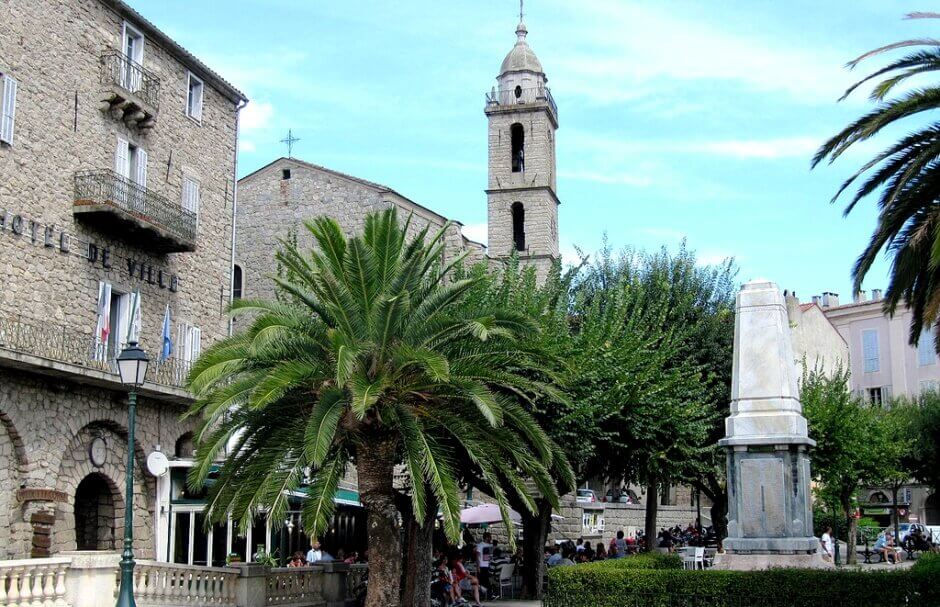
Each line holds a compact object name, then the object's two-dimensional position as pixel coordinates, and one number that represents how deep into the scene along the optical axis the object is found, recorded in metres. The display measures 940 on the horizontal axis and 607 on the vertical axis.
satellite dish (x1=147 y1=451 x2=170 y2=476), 26.59
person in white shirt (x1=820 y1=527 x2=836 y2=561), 31.73
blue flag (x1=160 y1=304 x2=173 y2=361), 27.61
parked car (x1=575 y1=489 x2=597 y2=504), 45.78
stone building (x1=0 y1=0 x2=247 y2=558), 23.44
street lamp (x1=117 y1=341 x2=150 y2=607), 15.48
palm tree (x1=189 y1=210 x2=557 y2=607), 18.73
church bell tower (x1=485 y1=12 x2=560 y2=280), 59.25
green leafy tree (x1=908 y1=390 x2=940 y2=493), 51.06
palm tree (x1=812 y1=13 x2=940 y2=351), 16.89
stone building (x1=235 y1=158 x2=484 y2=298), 43.69
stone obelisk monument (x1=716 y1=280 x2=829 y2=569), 17.02
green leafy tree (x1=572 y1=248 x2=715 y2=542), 25.88
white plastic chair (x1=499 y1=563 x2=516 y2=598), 27.81
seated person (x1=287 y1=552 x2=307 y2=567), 25.20
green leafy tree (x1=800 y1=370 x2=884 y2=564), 36.34
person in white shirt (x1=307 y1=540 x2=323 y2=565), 25.98
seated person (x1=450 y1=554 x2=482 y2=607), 25.22
